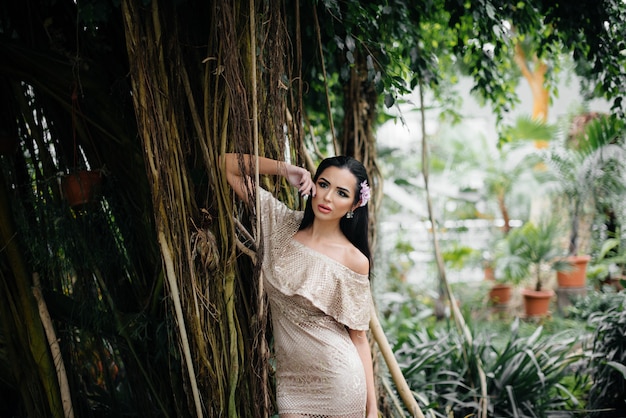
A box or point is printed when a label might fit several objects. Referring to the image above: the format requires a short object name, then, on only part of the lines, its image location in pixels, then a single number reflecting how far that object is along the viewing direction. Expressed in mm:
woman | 1617
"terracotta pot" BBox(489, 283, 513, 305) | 5500
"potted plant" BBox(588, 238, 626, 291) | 5100
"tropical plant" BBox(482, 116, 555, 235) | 5969
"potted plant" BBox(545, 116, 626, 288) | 4766
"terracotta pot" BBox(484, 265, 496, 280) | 6273
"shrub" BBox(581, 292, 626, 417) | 2721
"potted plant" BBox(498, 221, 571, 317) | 5047
